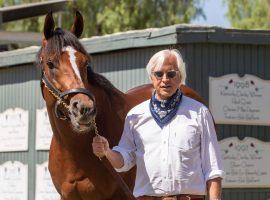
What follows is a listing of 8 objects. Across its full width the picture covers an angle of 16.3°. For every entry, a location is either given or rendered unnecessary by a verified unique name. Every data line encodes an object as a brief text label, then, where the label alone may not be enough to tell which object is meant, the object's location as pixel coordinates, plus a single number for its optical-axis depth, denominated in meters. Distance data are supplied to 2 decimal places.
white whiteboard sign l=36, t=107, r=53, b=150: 11.99
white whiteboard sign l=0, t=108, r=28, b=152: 12.53
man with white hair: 5.16
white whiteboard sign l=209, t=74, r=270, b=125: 10.00
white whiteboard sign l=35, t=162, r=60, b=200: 11.94
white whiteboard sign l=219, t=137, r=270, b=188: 10.04
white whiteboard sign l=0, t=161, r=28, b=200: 12.53
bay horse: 6.38
